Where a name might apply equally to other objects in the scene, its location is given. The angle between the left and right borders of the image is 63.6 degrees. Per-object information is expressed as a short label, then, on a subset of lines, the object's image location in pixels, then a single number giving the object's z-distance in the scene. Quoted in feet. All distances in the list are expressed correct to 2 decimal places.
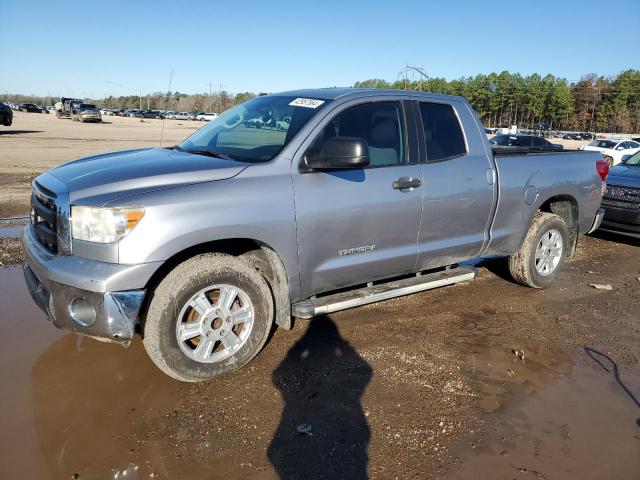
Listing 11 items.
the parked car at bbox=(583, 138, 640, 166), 76.84
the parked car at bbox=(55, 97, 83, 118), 184.85
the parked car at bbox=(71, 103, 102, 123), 163.02
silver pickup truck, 10.16
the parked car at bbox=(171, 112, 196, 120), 306.39
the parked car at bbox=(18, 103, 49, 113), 261.11
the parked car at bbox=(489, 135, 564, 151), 59.31
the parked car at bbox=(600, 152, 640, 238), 25.77
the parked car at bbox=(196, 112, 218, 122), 293.12
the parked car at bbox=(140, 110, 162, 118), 284.41
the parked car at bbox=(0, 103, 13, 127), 86.69
